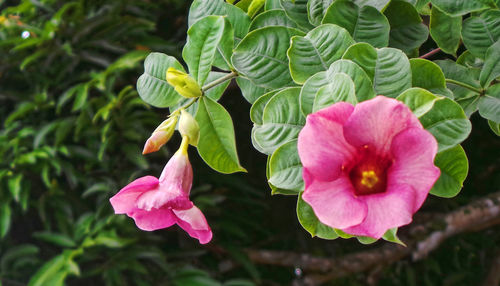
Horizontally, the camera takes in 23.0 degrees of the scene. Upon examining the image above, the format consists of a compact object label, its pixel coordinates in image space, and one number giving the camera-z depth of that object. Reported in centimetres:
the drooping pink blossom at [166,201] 64
